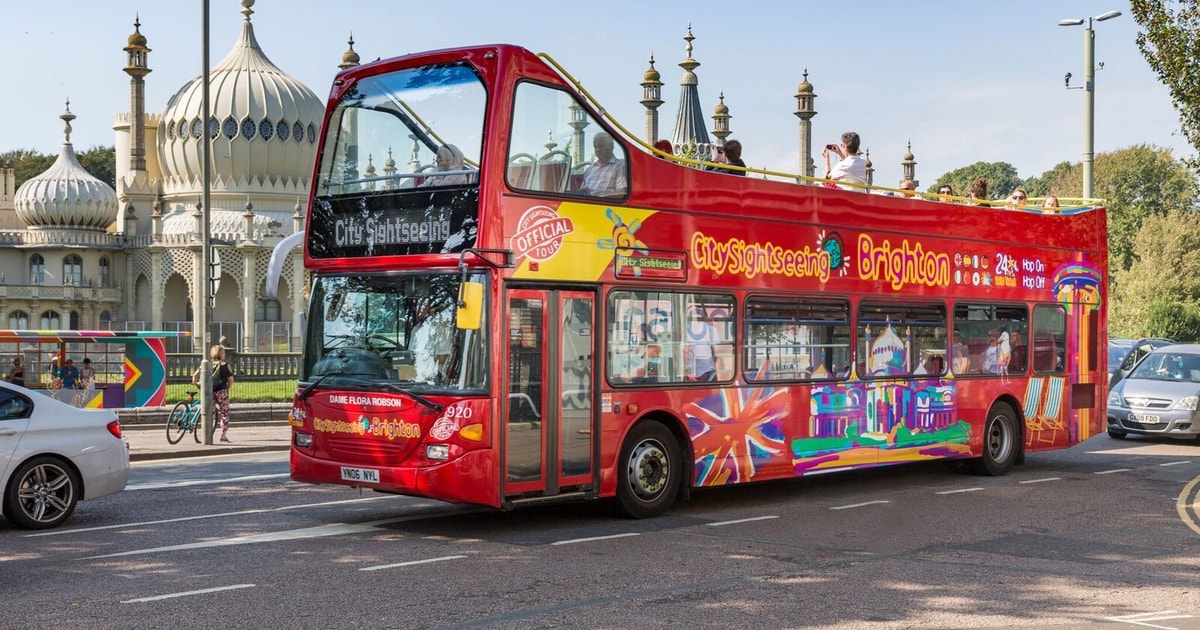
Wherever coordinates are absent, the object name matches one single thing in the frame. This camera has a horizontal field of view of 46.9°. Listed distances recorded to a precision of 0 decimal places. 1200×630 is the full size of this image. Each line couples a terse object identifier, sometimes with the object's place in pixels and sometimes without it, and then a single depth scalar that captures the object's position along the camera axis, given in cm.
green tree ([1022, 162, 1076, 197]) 12656
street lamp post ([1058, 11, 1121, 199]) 2533
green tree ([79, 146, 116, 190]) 10719
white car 1227
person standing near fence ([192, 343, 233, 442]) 2483
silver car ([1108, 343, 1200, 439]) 2362
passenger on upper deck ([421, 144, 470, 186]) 1178
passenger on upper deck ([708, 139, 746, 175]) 1485
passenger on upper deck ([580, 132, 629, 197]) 1262
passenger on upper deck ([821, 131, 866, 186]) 1616
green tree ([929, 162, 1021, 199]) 14188
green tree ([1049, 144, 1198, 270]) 9656
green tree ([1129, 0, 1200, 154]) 1655
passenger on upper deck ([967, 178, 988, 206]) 1831
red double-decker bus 1166
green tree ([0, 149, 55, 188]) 9994
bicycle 2366
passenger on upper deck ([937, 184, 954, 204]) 1703
